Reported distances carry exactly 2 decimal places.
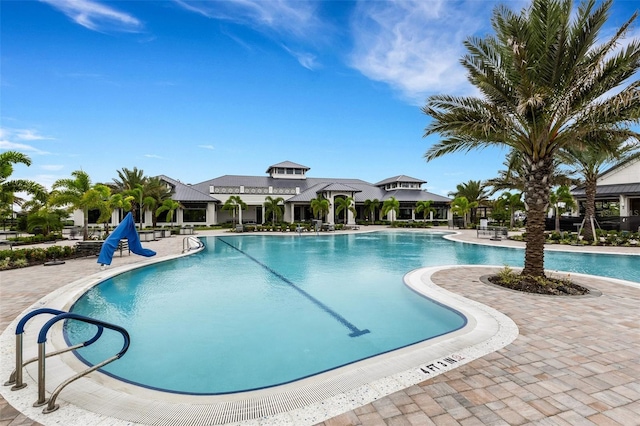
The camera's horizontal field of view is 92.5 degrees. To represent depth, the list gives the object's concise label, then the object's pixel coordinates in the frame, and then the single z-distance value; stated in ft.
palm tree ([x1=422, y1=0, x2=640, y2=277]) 24.86
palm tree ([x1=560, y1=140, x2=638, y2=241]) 69.21
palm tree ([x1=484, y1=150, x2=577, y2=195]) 82.11
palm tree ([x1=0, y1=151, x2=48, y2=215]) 45.24
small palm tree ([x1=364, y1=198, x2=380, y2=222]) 144.66
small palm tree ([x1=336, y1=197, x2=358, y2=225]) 127.24
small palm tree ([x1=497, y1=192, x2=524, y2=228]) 113.04
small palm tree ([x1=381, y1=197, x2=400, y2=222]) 132.05
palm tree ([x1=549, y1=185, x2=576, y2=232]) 84.53
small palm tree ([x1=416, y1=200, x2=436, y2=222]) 136.46
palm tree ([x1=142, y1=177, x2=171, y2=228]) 113.80
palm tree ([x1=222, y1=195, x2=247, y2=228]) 117.19
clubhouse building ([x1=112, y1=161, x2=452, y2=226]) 129.90
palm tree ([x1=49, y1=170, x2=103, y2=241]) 56.39
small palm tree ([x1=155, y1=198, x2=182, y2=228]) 102.94
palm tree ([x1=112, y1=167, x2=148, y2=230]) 116.08
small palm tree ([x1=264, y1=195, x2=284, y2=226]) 122.21
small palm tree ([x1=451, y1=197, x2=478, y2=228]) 119.65
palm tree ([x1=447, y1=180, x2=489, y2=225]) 138.51
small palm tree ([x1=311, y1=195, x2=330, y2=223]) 120.40
